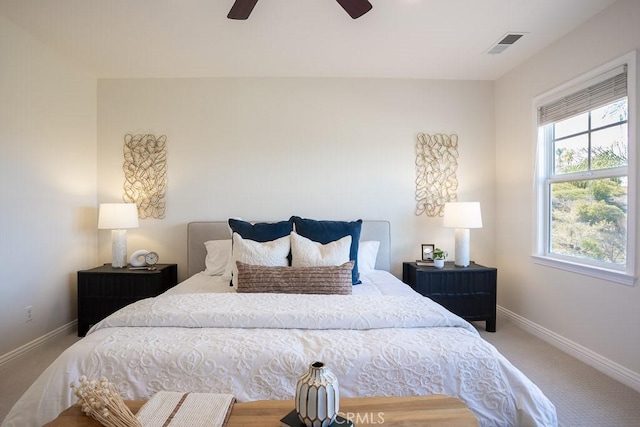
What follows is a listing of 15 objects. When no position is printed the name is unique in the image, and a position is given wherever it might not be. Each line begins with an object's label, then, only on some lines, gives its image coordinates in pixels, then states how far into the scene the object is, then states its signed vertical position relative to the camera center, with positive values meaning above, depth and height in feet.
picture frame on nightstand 11.37 -1.38
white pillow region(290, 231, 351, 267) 8.49 -1.08
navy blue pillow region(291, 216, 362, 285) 9.41 -0.56
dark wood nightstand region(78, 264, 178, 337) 10.11 -2.46
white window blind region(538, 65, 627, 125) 7.74 +3.05
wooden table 3.72 -2.43
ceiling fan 6.13 +3.99
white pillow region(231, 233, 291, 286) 8.41 -1.08
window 7.72 +0.99
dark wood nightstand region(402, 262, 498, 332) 10.37 -2.48
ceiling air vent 9.06 +4.96
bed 4.52 -2.13
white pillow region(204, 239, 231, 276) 10.20 -1.45
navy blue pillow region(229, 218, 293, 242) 9.32 -0.53
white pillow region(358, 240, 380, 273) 10.35 -1.40
